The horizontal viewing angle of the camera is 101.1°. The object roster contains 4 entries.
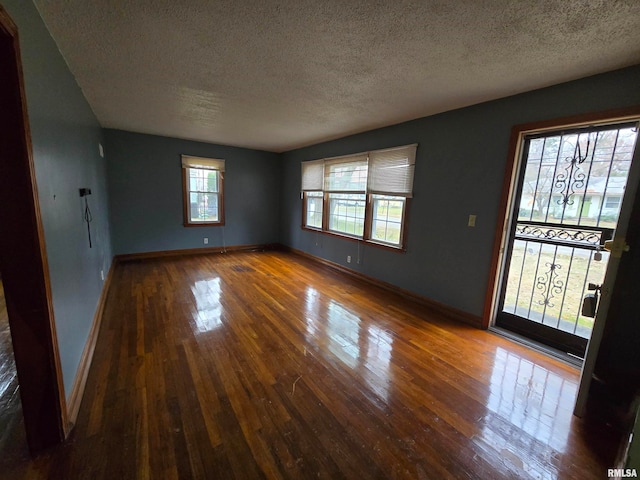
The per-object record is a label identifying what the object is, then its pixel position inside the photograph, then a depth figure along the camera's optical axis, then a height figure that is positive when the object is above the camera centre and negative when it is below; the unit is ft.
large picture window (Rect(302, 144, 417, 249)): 12.00 +0.33
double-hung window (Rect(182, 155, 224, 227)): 17.37 +0.15
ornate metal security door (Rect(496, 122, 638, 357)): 7.04 -0.48
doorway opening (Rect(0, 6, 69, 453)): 3.65 -1.28
